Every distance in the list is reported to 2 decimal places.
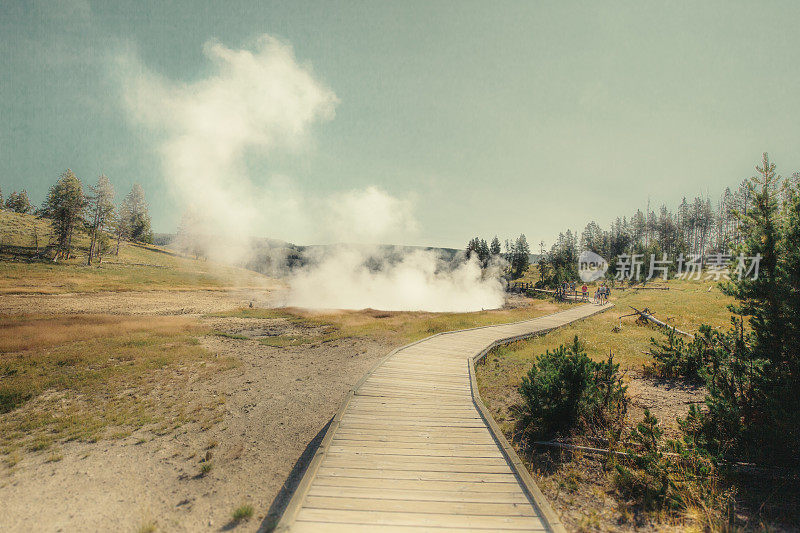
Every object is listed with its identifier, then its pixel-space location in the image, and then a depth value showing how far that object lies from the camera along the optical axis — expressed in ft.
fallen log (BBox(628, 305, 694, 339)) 67.88
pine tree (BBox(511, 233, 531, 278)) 332.04
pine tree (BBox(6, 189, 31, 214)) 292.20
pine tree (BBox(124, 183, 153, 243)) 290.15
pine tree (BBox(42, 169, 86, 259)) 173.37
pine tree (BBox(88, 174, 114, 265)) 185.88
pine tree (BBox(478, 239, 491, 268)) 323.86
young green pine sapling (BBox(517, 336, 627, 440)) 25.18
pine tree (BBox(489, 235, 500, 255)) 378.90
